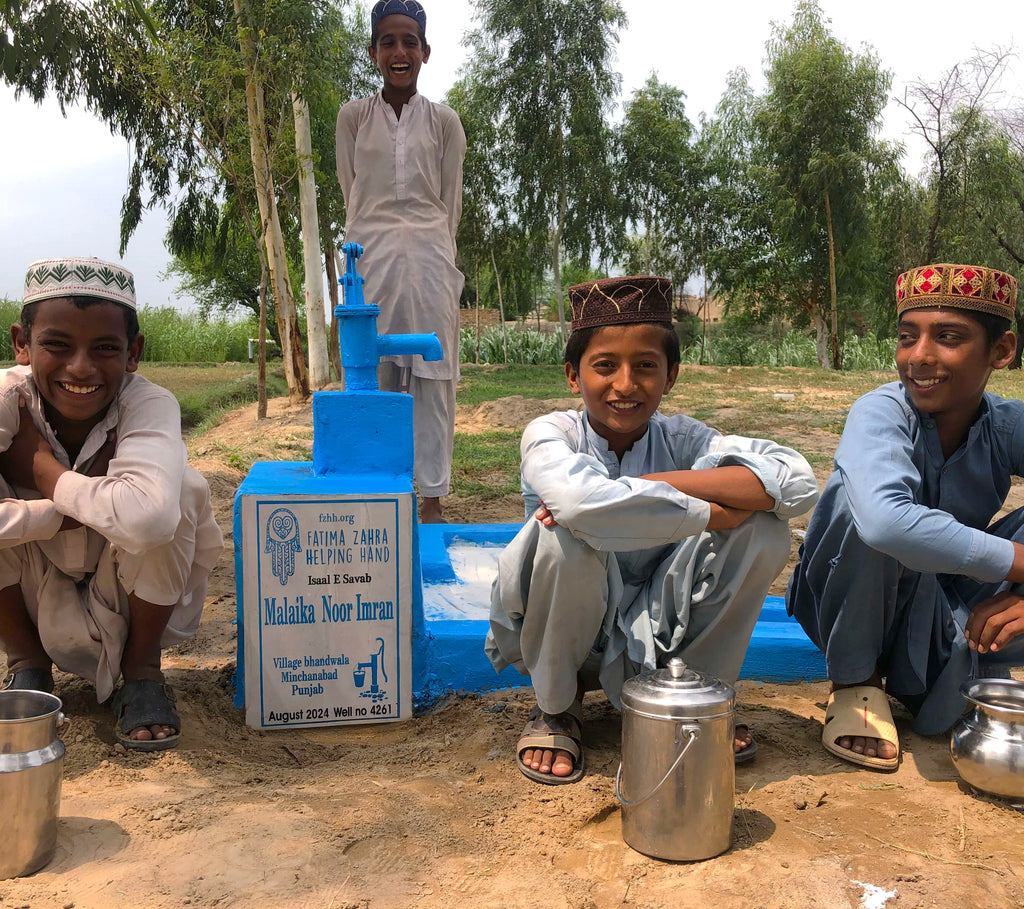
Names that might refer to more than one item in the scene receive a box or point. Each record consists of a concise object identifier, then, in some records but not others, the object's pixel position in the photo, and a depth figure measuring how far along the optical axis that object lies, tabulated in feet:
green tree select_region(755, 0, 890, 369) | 61.41
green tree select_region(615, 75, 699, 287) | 65.57
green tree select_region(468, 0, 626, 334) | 58.44
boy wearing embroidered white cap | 6.43
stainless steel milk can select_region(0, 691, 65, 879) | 4.80
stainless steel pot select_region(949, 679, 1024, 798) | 5.75
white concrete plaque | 7.32
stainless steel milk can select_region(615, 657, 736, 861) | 5.14
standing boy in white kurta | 11.82
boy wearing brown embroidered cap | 5.83
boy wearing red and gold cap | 6.52
